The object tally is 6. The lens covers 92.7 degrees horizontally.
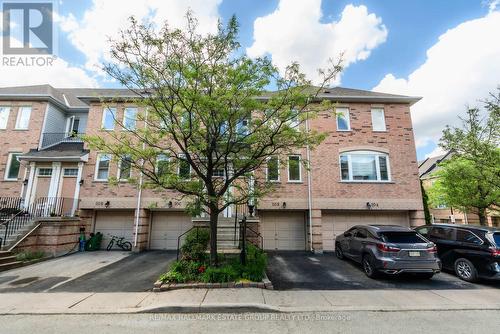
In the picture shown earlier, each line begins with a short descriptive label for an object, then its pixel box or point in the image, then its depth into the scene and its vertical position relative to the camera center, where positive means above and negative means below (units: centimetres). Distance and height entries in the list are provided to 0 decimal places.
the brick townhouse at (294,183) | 1307 +177
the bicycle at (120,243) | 1314 -154
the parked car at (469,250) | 716 -103
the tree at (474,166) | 1058 +246
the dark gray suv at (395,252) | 709 -108
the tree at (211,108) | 668 +318
